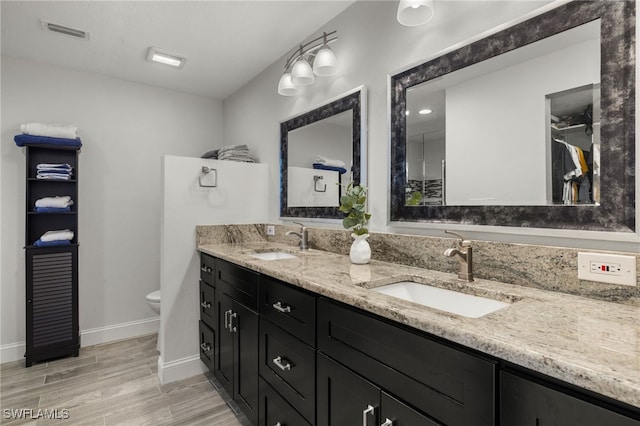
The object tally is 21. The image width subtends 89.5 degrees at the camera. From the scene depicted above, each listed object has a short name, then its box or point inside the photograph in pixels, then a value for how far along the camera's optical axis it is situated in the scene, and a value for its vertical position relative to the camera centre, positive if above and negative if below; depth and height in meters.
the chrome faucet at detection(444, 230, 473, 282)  1.26 -0.18
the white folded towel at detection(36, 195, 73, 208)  2.55 +0.08
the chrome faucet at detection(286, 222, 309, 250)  2.28 -0.17
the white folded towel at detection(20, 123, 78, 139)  2.49 +0.65
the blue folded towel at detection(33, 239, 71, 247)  2.51 -0.24
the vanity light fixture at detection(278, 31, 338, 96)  1.93 +0.91
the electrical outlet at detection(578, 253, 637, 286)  0.95 -0.17
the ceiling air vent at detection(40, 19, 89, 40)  2.18 +1.27
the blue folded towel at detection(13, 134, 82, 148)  2.46 +0.56
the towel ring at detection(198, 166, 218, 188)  2.51 +0.30
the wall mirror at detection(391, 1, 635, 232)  1.02 +0.33
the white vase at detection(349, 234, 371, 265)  1.64 -0.20
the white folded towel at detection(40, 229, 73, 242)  2.54 -0.19
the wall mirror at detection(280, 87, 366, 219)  1.96 +0.40
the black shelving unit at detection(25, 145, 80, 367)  2.51 -0.49
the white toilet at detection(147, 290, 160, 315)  2.68 -0.74
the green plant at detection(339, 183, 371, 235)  1.71 +0.01
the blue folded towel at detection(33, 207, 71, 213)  2.54 +0.03
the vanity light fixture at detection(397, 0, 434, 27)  1.38 +0.87
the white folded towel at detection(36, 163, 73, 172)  2.57 +0.37
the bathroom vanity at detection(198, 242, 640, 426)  0.61 -0.35
